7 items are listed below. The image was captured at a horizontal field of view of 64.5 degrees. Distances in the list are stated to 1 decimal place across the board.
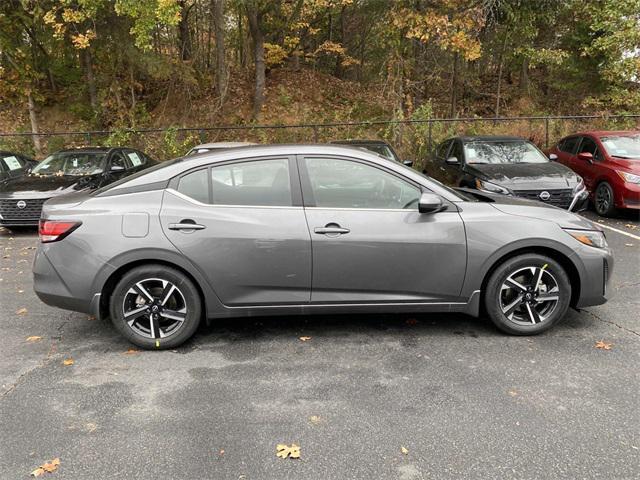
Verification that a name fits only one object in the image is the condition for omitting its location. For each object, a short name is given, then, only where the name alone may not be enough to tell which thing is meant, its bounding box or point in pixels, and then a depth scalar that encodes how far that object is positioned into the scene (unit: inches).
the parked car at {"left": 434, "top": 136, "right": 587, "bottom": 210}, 317.7
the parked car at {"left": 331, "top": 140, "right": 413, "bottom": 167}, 390.6
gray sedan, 156.6
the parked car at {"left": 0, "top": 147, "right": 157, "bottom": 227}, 350.0
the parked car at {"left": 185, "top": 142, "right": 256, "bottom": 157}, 306.6
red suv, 358.3
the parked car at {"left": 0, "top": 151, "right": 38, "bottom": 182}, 445.9
